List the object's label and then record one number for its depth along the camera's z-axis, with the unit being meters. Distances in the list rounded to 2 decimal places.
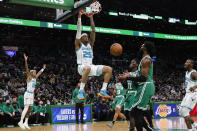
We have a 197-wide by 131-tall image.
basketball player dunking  6.49
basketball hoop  7.46
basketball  6.37
